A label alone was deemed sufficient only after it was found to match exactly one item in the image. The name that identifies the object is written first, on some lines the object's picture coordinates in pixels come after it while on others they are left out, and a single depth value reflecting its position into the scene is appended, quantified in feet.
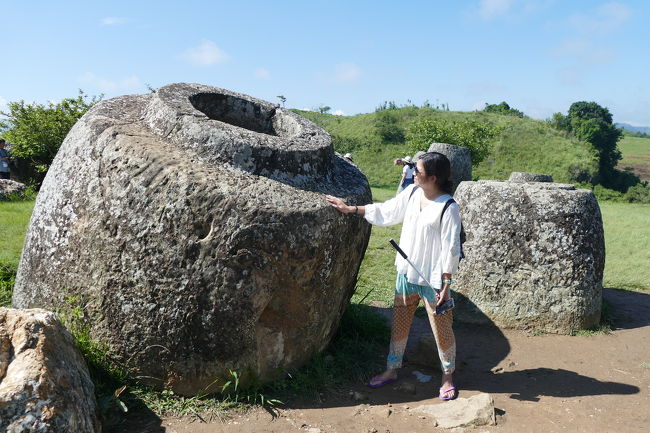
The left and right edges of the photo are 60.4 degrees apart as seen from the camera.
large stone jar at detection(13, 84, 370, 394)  12.96
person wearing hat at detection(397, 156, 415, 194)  44.01
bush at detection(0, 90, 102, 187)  45.11
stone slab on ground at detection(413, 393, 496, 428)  13.65
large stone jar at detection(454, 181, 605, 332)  21.25
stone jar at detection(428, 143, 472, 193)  63.72
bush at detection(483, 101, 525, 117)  143.14
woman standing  14.34
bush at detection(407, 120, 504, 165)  86.74
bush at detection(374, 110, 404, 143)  109.60
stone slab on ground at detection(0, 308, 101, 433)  9.56
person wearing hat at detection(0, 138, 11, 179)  42.98
